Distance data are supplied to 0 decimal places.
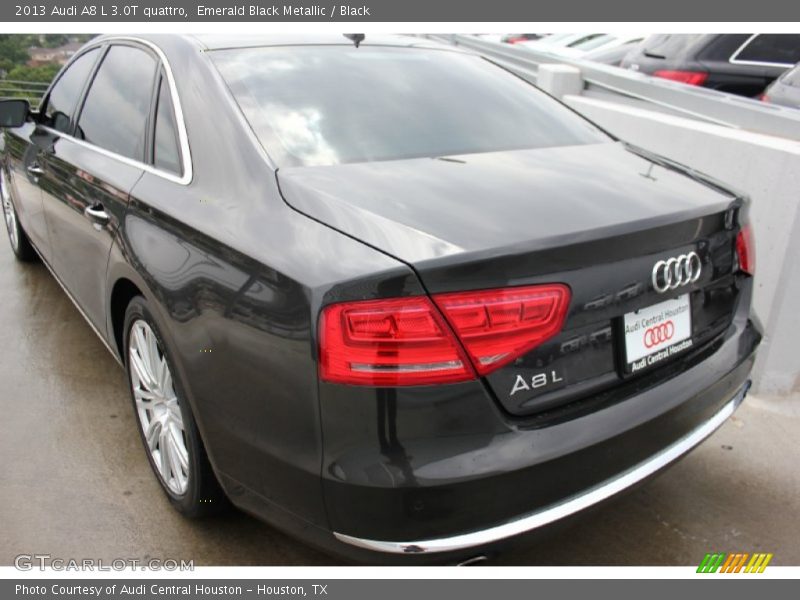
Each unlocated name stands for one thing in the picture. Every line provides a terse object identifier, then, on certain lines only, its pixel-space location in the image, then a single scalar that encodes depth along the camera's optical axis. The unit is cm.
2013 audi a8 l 168
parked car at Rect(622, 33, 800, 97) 683
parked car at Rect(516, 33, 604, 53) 1401
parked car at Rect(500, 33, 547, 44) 1593
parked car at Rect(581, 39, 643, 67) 1092
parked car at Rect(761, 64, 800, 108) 556
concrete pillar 534
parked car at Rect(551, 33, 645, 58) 1182
